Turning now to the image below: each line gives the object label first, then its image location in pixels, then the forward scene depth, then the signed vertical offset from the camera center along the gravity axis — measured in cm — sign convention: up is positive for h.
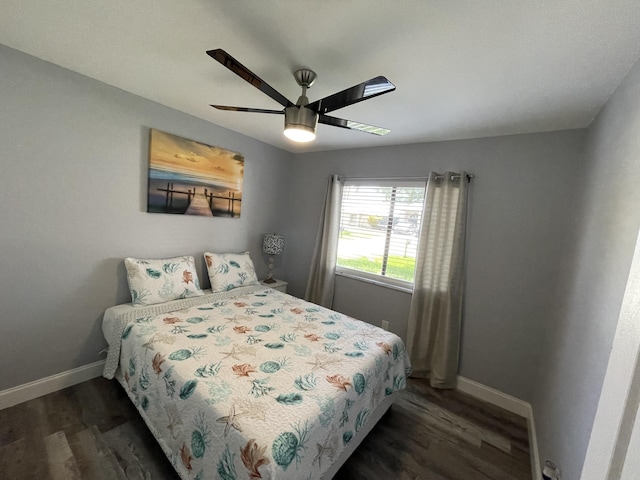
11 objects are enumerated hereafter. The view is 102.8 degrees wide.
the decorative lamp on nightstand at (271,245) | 320 -45
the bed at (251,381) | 105 -88
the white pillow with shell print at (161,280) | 208 -70
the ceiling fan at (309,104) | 113 +58
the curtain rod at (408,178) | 232 +47
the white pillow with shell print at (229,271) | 258 -69
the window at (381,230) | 271 -10
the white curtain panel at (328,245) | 312 -37
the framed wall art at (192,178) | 225 +22
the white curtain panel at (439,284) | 234 -53
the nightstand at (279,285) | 315 -93
